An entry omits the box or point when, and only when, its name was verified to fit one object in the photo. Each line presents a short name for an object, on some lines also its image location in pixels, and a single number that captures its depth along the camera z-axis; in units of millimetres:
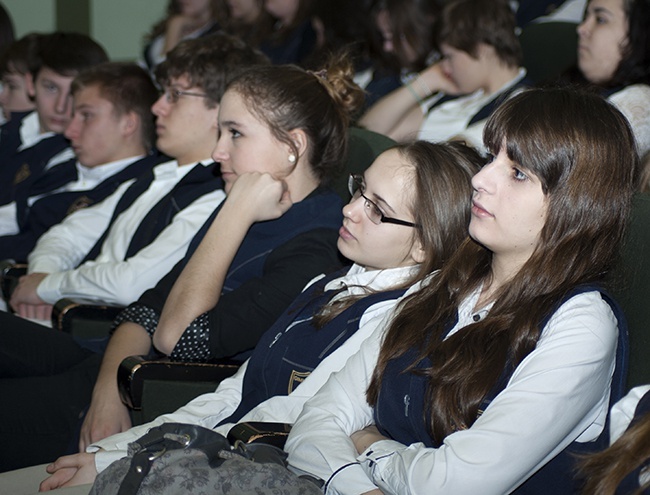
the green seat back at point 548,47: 3896
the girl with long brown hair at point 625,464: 2437
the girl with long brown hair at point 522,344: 2522
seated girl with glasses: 2816
